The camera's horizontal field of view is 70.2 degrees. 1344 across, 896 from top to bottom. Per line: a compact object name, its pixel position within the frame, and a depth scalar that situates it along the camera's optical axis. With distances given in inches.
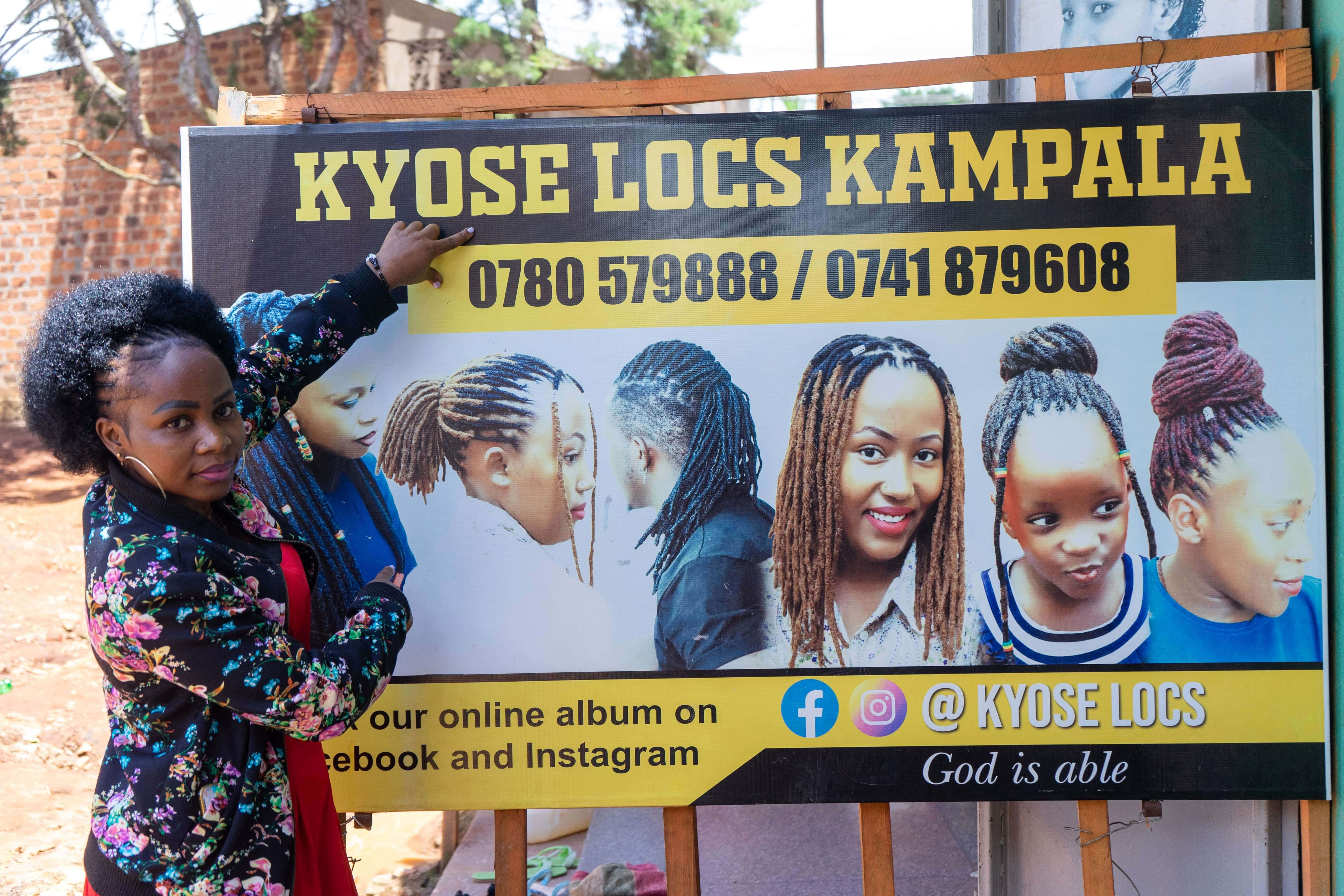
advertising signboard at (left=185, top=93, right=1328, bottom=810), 75.5
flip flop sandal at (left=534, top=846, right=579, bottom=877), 127.9
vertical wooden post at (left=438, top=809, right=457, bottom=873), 139.3
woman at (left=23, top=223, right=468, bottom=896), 52.8
